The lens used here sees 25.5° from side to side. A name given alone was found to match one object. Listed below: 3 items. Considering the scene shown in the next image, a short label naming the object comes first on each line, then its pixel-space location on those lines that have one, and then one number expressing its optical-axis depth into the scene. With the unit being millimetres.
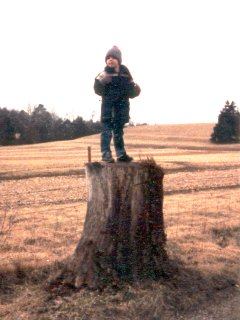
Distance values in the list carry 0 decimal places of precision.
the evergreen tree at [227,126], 75375
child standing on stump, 5875
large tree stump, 5184
